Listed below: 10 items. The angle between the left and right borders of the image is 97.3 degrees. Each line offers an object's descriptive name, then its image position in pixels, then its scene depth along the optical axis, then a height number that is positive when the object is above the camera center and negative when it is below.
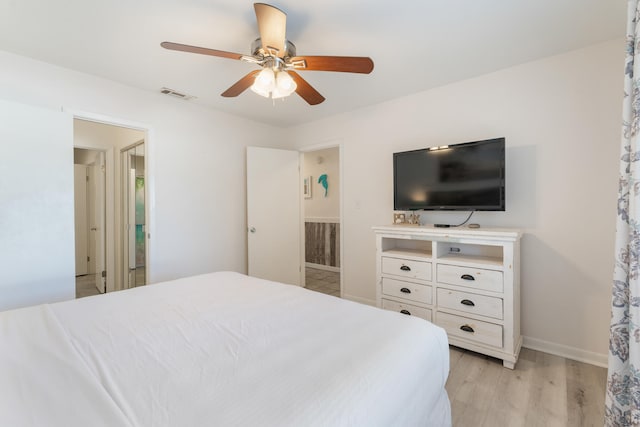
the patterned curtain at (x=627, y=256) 1.25 -0.22
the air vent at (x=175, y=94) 2.79 +1.19
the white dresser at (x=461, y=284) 2.07 -0.61
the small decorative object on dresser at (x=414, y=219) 2.86 -0.10
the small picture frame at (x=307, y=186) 5.64 +0.47
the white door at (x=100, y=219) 3.76 -0.12
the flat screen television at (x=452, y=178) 2.29 +0.29
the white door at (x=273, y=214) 3.61 -0.06
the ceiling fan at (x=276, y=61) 1.49 +0.90
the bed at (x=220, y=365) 0.75 -0.53
